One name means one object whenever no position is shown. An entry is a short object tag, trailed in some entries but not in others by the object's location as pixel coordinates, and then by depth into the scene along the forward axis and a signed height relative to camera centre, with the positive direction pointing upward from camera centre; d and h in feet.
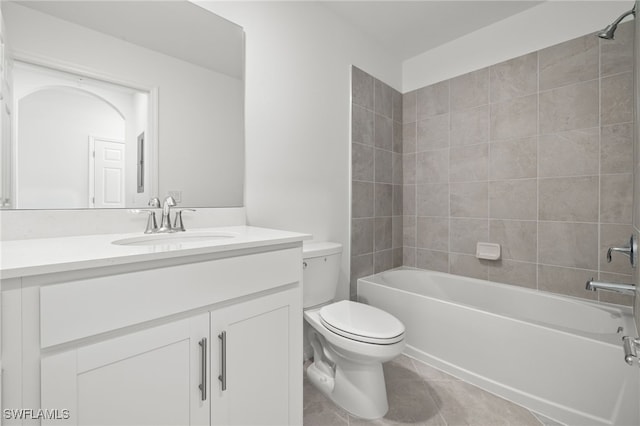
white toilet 4.28 -1.99
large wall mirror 3.27 +1.44
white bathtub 4.10 -2.31
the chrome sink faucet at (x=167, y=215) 3.99 -0.06
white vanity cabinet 2.01 -1.14
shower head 4.07 +2.61
